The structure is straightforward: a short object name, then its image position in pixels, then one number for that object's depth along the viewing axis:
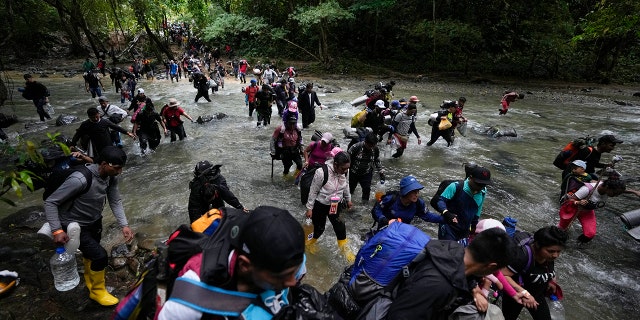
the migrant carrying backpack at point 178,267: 1.43
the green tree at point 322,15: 21.41
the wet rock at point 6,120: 7.11
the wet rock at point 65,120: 12.18
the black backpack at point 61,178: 3.37
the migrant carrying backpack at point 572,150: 5.97
